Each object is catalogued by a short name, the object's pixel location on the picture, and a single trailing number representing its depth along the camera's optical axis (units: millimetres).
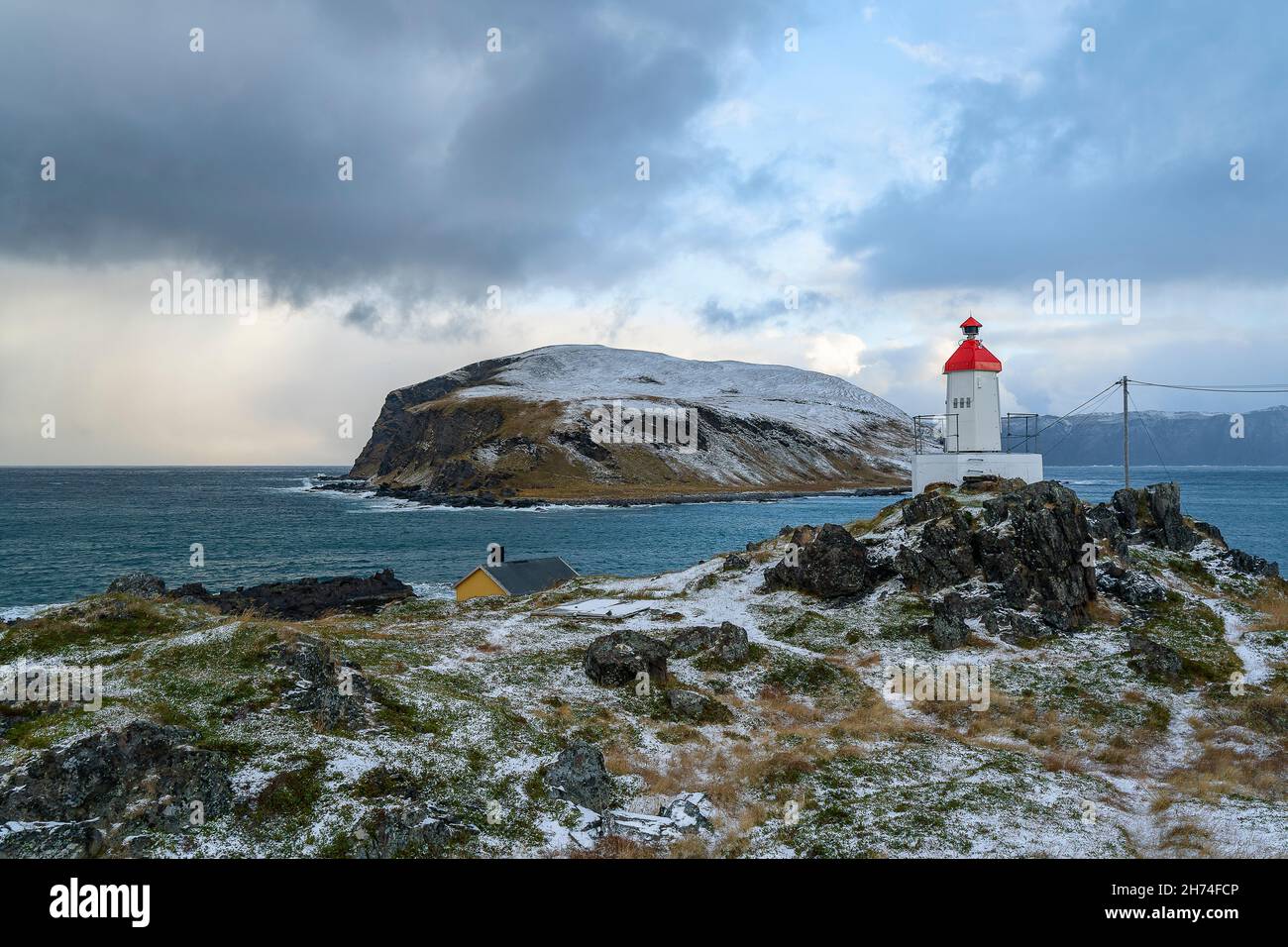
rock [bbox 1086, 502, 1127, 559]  44469
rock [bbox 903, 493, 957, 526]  46469
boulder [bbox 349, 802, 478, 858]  16033
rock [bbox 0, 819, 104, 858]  14547
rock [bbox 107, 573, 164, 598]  37719
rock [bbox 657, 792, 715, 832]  18312
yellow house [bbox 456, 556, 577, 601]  51750
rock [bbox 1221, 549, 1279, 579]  45156
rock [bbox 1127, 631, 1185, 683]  31234
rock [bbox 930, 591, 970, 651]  35781
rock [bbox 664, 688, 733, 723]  26984
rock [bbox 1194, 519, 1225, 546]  53581
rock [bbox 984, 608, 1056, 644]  36000
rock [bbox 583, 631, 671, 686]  30203
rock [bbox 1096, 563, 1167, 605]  39719
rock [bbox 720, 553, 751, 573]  49531
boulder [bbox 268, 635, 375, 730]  21938
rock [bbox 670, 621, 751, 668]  33625
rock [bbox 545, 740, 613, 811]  19359
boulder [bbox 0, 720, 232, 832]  16031
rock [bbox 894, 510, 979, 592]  41812
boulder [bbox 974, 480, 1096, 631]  38594
